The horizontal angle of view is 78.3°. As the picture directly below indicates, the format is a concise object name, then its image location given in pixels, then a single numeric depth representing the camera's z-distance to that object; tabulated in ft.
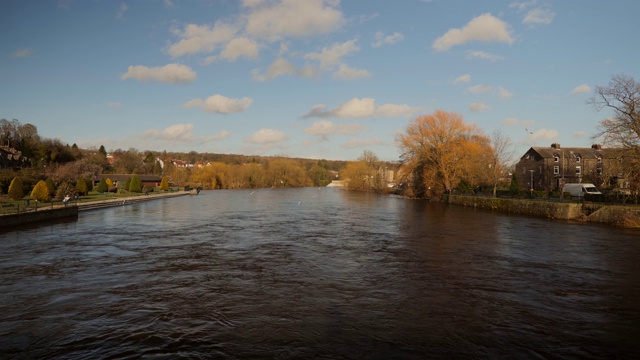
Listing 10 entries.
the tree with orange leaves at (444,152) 190.60
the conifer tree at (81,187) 169.65
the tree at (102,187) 198.56
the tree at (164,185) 277.85
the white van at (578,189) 139.84
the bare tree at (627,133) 98.68
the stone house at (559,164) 215.92
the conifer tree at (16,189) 121.39
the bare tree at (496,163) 195.70
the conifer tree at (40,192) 125.08
